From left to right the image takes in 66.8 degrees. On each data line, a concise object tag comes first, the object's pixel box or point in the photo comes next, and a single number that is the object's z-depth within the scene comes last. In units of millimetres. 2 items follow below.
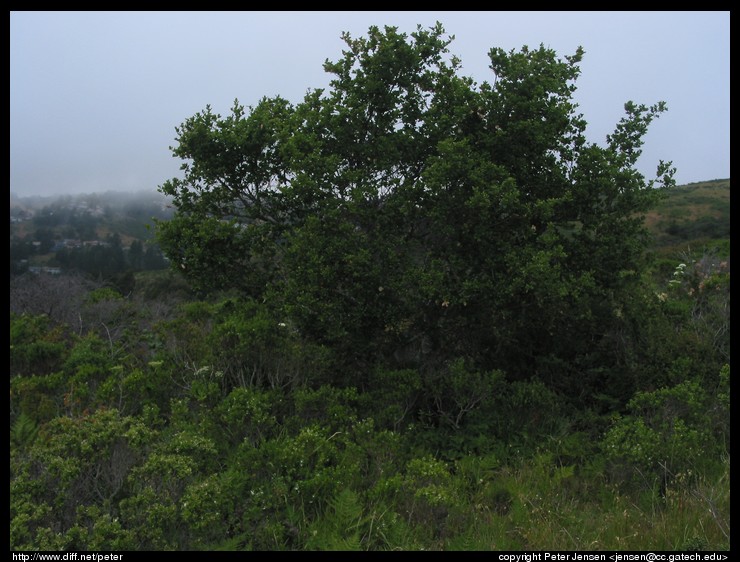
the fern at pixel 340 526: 3574
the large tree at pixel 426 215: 5684
